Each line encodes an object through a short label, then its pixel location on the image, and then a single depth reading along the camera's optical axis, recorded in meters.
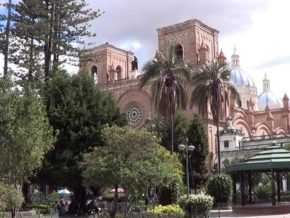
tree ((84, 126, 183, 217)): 24.69
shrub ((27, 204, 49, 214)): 33.33
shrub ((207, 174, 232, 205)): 36.12
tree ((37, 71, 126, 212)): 32.38
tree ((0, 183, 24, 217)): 21.94
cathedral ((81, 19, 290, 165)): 74.14
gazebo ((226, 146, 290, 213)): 29.39
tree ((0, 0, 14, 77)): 35.44
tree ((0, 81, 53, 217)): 23.73
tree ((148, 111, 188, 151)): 50.50
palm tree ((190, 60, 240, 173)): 40.31
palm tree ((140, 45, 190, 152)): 38.81
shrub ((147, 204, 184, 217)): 24.67
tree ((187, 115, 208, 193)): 50.12
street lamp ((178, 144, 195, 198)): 27.18
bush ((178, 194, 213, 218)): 23.64
